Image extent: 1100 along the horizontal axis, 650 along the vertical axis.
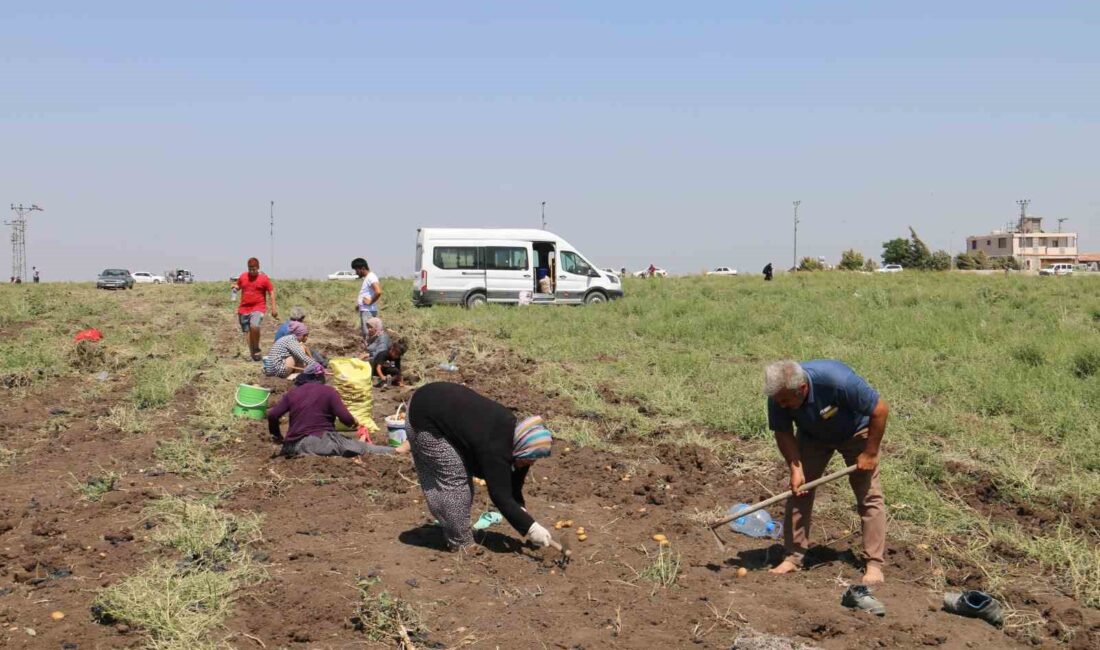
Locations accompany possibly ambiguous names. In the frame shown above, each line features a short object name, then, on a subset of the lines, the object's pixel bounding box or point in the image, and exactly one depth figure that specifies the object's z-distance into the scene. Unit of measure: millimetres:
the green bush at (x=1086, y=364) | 11672
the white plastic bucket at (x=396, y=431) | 9242
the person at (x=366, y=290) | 14141
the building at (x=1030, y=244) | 107500
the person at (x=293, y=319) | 11777
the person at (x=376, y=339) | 12547
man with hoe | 5891
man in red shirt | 14205
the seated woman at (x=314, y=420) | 8750
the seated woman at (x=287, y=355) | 11389
